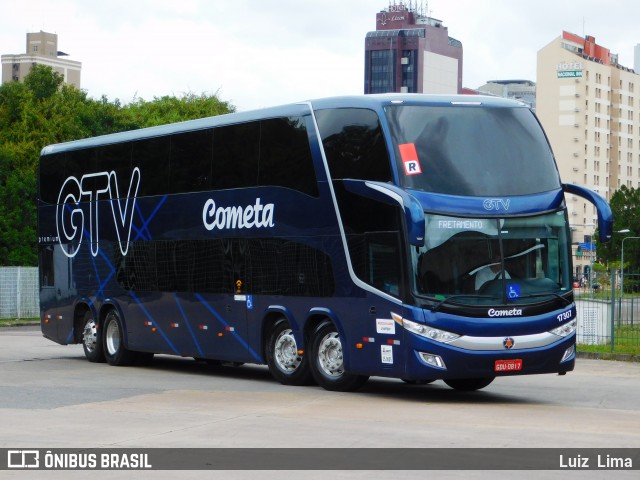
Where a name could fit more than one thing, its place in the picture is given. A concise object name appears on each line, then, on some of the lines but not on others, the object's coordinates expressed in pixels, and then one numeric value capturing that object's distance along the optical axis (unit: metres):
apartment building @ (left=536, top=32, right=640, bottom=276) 170.62
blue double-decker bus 17.53
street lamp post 27.98
